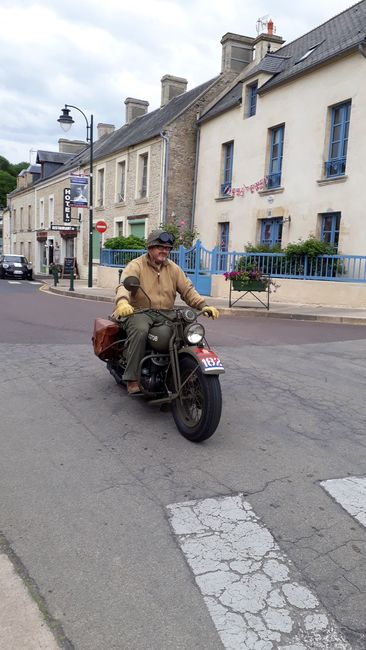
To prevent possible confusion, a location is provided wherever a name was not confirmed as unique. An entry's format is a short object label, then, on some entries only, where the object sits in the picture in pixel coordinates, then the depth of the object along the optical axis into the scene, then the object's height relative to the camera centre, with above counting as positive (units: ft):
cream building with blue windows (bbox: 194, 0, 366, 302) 50.26 +12.91
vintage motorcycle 12.58 -3.15
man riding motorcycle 14.21 -1.24
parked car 97.19 -4.12
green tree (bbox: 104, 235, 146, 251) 69.61 +1.11
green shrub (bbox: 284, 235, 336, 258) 49.34 +1.08
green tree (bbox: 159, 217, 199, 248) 71.75 +3.25
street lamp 62.39 +15.64
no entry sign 65.92 +3.07
